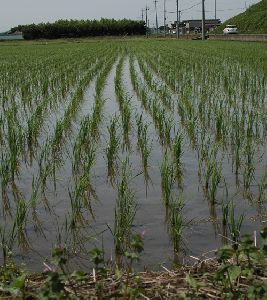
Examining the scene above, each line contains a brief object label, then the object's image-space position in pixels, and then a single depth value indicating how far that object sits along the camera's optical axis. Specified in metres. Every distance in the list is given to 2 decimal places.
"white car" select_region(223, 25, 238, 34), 46.94
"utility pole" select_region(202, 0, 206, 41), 42.75
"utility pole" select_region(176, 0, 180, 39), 65.54
